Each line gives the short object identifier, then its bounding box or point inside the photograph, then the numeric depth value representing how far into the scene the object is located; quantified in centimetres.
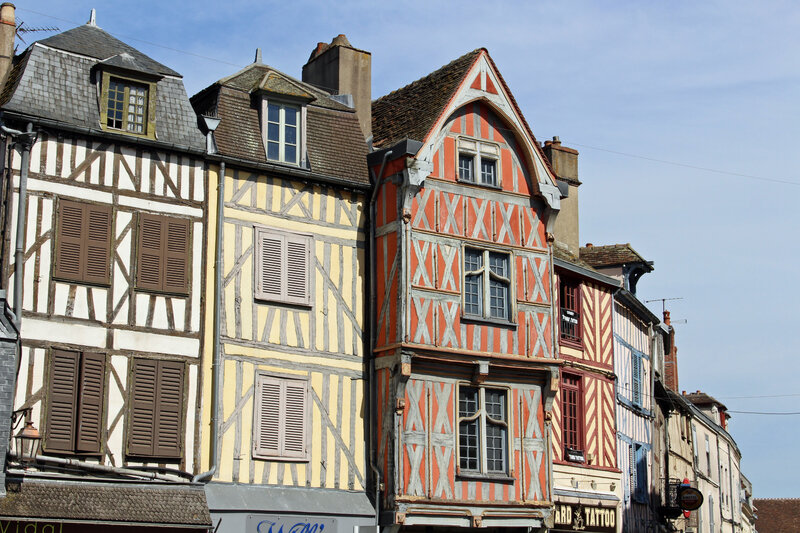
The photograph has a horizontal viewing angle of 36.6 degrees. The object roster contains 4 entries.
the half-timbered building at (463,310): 2038
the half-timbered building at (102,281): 1739
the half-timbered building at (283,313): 1912
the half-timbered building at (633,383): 2778
